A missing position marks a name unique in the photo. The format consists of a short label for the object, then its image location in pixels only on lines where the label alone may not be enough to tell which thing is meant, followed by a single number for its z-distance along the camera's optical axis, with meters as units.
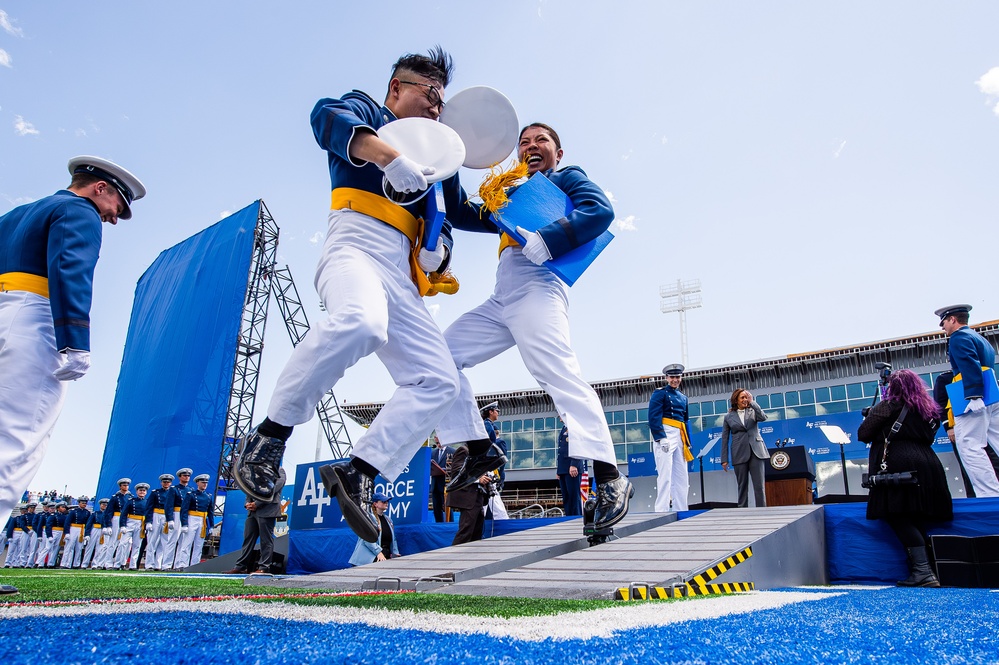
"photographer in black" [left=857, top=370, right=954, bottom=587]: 4.74
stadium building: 40.85
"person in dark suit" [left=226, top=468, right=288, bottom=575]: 8.30
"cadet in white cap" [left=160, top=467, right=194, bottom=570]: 13.18
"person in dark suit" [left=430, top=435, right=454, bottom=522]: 10.16
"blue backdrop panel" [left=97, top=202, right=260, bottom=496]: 17.89
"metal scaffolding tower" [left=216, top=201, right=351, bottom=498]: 20.53
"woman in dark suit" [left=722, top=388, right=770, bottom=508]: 8.08
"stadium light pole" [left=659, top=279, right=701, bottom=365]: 61.78
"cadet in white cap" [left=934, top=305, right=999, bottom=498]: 7.10
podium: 8.69
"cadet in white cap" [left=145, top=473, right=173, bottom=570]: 13.25
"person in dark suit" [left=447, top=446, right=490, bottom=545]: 6.20
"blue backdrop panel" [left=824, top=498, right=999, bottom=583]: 4.78
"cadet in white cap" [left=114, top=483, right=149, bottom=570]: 13.80
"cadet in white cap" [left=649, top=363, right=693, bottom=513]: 8.99
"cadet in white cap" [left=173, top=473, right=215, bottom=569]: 13.24
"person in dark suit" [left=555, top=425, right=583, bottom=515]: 9.35
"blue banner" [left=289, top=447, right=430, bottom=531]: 8.12
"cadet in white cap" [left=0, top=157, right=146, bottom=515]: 3.01
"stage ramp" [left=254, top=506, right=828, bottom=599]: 2.68
